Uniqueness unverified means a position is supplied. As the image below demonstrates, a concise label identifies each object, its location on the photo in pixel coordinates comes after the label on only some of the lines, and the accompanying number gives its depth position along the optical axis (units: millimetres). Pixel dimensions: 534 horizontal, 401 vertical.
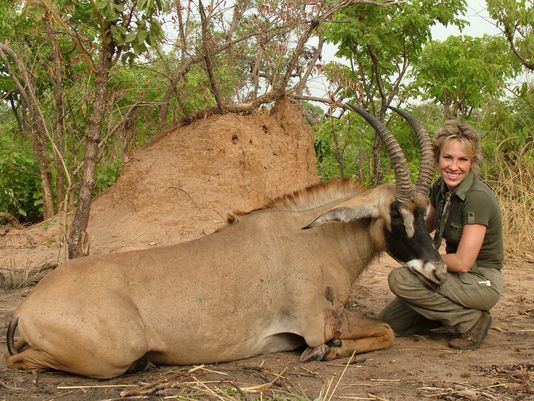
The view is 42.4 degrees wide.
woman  5863
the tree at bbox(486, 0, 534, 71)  12602
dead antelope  5004
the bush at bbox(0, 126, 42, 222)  12875
